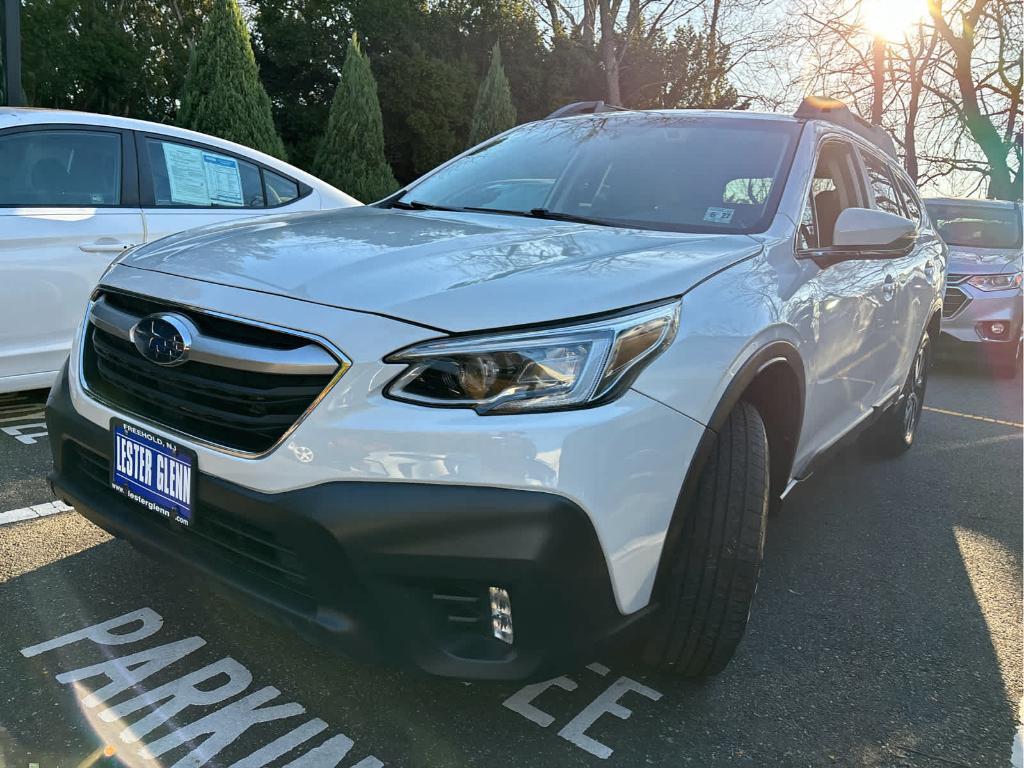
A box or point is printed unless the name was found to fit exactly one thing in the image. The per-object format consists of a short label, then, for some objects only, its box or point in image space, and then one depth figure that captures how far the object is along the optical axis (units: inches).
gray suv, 312.5
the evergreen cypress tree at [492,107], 746.8
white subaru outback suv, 69.7
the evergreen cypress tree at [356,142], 637.9
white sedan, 158.4
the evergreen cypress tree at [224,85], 513.7
